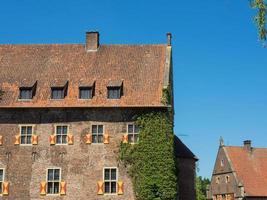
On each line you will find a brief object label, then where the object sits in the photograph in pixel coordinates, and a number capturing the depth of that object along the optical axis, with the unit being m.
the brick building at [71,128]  30.56
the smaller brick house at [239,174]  49.81
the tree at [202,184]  67.03
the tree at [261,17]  16.69
